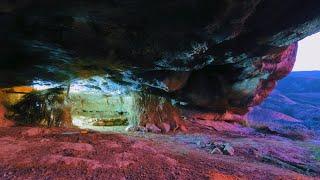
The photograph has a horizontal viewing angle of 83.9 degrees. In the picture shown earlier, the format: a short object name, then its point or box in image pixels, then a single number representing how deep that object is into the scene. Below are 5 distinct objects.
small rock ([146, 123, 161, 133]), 4.52
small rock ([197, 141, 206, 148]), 3.16
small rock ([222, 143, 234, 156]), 2.80
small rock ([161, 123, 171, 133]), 4.62
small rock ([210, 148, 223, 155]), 2.82
